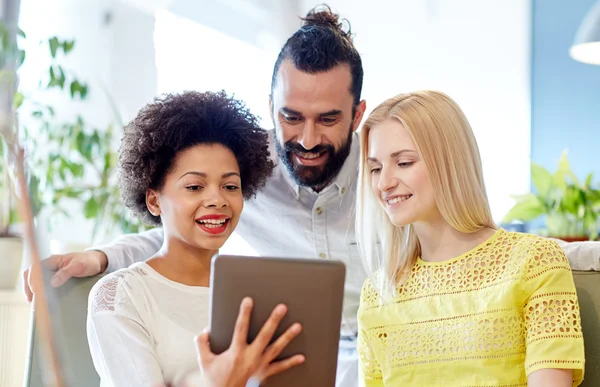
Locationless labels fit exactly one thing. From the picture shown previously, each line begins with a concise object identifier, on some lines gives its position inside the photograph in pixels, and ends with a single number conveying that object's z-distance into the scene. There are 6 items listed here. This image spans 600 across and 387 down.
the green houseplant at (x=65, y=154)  2.73
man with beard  1.89
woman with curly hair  1.26
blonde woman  1.26
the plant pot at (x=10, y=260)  2.15
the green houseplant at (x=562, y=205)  3.35
